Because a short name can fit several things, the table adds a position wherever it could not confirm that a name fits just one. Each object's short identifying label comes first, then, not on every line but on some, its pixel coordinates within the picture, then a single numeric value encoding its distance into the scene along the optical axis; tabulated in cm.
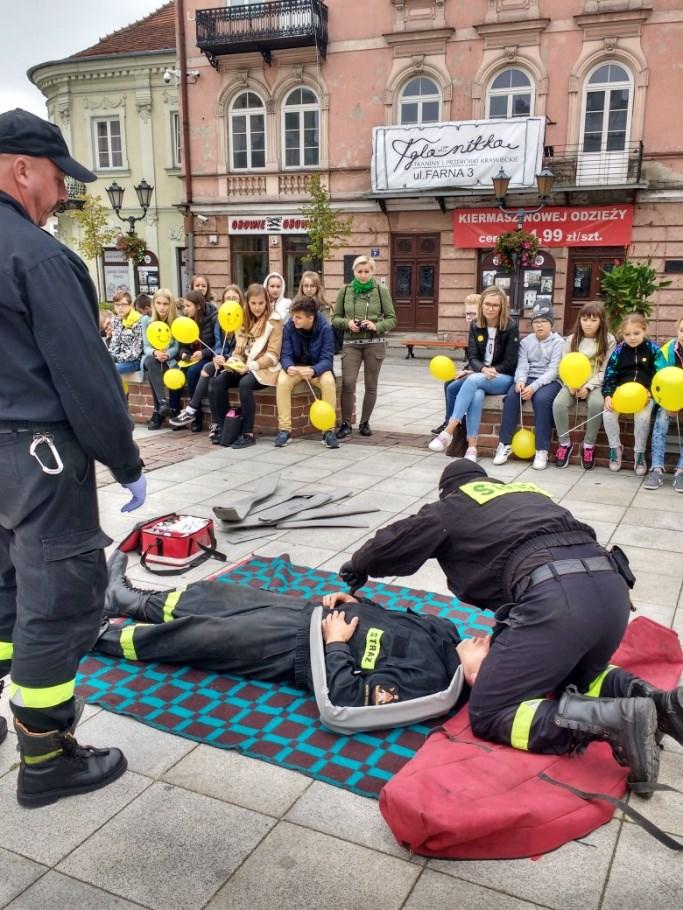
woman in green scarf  865
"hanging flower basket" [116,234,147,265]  2084
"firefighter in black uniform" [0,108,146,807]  228
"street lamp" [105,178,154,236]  1869
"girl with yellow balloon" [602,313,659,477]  659
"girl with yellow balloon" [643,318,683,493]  604
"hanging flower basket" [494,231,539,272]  1706
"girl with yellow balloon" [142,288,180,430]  883
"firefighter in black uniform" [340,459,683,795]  254
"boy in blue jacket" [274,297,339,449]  820
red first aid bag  467
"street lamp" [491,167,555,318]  1542
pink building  1825
